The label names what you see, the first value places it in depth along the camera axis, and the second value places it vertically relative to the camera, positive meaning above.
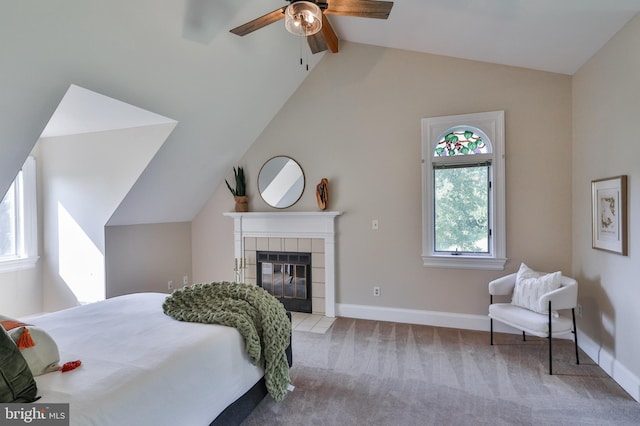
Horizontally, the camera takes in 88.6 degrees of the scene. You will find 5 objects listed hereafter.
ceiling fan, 1.93 +1.23
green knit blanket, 2.00 -0.65
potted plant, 4.42 +0.28
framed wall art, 2.40 -0.05
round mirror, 4.23 +0.41
